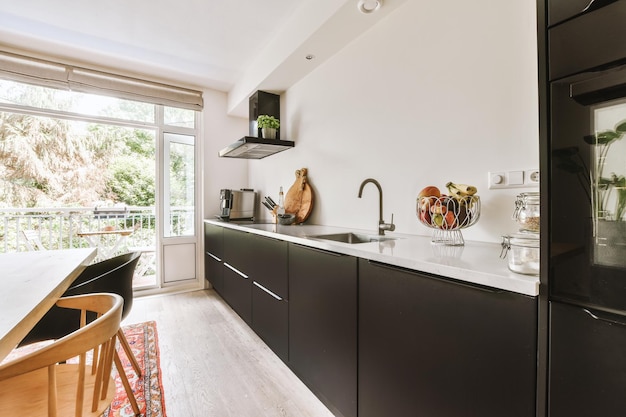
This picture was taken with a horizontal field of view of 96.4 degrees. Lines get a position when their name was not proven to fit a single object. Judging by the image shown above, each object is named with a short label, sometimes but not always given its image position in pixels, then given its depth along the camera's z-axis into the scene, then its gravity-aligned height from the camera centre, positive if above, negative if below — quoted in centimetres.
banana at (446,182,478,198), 122 +8
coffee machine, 330 +6
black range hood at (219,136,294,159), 269 +65
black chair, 138 -52
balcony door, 347 +0
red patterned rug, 148 -105
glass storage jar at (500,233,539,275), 73 -12
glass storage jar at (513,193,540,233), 87 -2
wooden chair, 61 -47
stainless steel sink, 165 -19
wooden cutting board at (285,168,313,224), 257 +10
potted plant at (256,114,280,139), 282 +84
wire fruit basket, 121 -2
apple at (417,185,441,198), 131 +8
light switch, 119 +13
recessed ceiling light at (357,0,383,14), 165 +121
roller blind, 258 +132
